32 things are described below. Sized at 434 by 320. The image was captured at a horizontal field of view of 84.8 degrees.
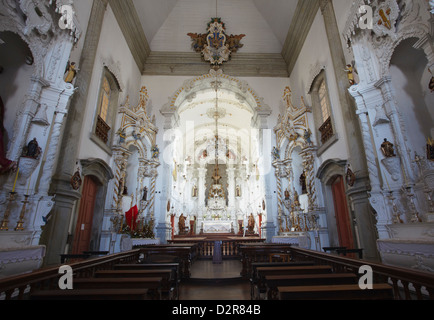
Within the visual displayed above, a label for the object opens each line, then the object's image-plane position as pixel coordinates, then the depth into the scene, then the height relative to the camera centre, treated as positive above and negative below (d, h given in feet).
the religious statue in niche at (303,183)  31.57 +6.62
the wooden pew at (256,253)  17.40 -1.30
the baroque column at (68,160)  16.12 +5.48
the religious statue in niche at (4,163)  13.24 +3.91
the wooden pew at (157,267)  11.10 -1.48
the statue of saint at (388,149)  15.16 +5.28
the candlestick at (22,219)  13.46 +0.91
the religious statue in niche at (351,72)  18.87 +12.65
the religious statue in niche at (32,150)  14.47 +4.99
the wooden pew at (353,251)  15.47 -1.04
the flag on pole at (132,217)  27.84 +2.03
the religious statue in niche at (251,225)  62.10 +2.43
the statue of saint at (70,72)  18.15 +11.98
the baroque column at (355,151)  16.55 +6.28
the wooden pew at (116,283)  7.24 -1.42
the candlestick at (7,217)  12.89 +0.96
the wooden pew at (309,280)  7.63 -1.42
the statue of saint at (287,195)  32.50 +5.20
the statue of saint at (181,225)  64.03 +2.55
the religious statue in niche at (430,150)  13.05 +4.45
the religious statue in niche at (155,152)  34.35 +11.48
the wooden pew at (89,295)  5.62 -1.36
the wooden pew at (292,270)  9.18 -1.36
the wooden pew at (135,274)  8.98 -1.42
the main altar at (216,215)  69.77 +5.93
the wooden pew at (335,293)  6.03 -1.44
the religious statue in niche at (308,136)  29.43 +11.68
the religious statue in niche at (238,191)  80.08 +14.11
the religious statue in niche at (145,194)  32.37 +5.35
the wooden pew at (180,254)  17.14 -1.33
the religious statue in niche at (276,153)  34.78 +11.42
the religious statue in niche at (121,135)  28.68 +11.50
